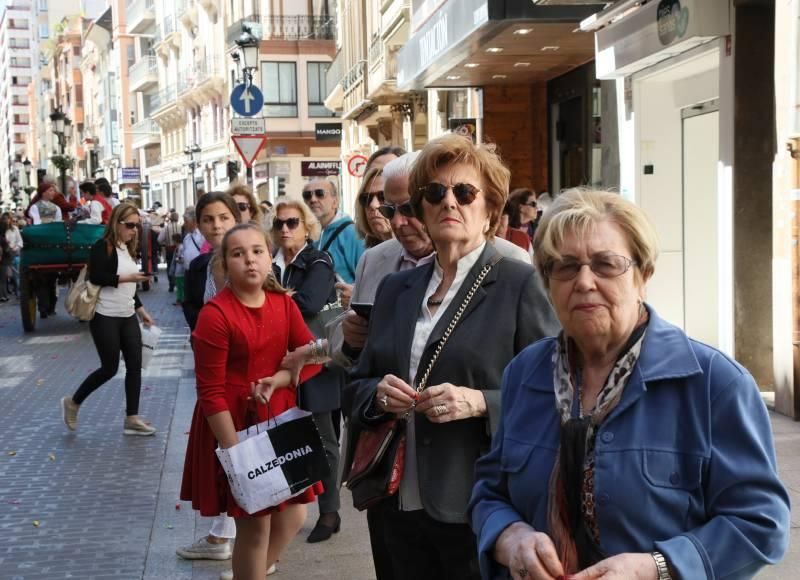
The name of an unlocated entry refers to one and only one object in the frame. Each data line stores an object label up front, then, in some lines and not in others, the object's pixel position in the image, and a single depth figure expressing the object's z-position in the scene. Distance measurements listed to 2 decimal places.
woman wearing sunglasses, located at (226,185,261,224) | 8.04
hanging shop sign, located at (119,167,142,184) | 63.91
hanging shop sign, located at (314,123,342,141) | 33.69
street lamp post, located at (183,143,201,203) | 58.89
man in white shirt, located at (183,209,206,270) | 10.48
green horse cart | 18.84
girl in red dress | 4.99
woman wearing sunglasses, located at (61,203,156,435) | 9.76
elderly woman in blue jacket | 2.33
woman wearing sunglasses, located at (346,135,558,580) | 3.33
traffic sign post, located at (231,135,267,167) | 21.12
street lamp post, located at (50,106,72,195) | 35.38
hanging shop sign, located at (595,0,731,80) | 9.91
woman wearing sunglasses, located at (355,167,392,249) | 5.40
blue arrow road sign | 21.53
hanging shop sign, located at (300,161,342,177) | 29.53
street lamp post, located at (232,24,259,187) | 23.09
